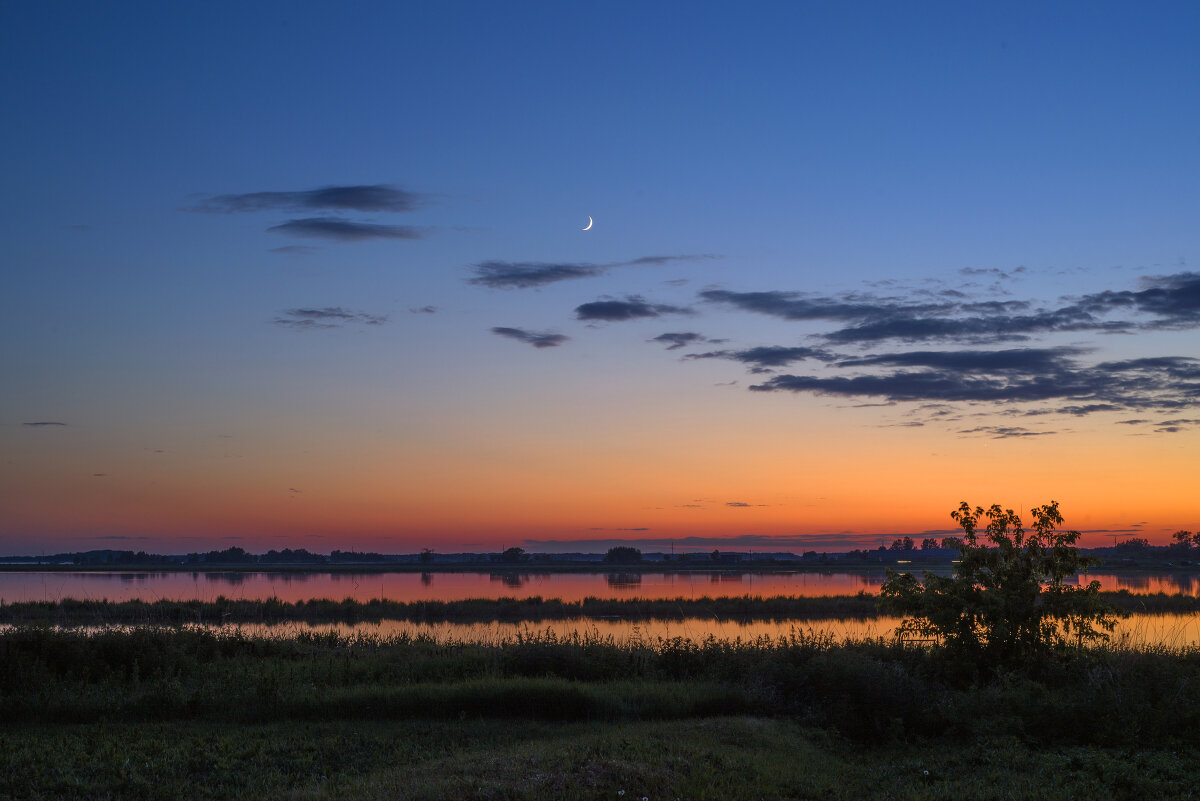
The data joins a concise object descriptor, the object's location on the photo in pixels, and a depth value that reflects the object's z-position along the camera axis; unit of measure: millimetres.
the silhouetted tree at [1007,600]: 17188
